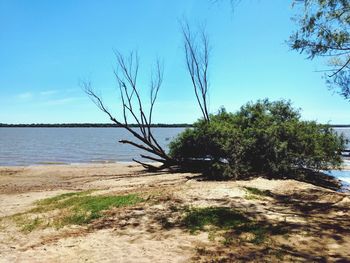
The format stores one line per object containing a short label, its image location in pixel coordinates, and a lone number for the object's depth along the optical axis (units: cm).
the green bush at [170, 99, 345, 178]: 1925
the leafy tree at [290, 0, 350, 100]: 940
